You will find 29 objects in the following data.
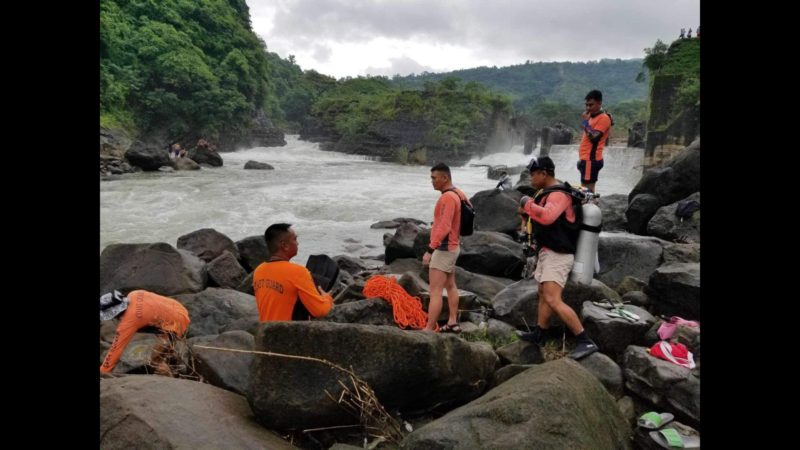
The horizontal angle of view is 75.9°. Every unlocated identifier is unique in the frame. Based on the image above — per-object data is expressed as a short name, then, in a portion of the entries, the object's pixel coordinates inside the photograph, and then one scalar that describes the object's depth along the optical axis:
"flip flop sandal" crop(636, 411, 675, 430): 3.63
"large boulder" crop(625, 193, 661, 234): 12.79
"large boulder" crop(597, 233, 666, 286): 8.56
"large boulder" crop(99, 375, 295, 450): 2.77
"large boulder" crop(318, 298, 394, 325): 5.40
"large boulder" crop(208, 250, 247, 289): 9.13
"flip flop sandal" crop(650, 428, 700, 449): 3.40
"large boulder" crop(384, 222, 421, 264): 11.00
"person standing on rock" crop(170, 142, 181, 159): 33.06
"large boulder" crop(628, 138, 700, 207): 12.83
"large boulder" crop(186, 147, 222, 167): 33.72
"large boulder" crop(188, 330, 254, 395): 3.90
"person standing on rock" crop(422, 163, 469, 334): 5.49
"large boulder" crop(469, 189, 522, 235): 12.61
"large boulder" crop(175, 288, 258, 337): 6.43
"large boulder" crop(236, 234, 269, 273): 11.03
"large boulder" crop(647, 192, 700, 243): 11.20
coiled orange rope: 5.65
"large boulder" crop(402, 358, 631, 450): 2.67
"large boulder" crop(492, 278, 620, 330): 5.64
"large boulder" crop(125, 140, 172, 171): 27.66
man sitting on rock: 4.42
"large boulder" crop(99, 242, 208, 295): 8.16
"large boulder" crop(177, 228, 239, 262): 10.86
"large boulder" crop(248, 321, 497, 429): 3.32
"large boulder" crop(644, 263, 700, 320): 5.84
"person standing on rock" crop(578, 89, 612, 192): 7.84
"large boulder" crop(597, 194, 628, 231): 13.73
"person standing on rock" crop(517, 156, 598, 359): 4.57
